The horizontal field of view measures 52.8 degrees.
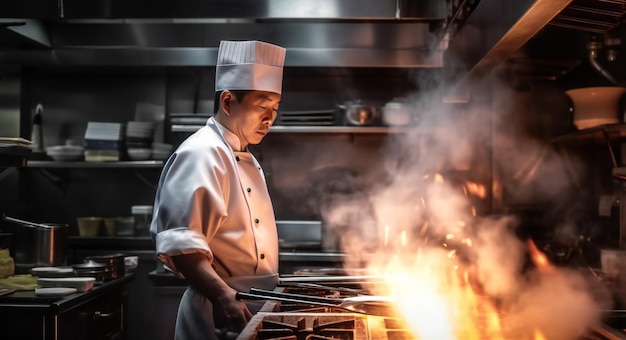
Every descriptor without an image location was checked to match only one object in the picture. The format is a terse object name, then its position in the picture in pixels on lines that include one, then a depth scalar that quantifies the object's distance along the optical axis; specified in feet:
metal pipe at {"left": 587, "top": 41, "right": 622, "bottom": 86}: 9.48
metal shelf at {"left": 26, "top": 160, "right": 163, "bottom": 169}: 15.33
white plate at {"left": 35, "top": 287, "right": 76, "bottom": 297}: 9.50
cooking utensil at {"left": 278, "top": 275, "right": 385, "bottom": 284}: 8.08
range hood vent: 5.99
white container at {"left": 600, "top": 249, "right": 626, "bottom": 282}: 8.39
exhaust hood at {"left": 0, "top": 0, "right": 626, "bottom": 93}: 6.98
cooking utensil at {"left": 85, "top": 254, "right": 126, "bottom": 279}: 11.60
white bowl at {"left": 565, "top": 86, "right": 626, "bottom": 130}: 10.10
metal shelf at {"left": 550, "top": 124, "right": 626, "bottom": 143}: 8.96
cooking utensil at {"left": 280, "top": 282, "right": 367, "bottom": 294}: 7.38
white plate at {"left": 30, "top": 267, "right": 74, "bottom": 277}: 10.61
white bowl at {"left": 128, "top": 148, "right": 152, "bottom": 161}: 15.57
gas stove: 5.20
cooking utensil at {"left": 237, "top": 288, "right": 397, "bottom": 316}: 6.29
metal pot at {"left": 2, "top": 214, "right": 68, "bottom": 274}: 11.62
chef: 6.44
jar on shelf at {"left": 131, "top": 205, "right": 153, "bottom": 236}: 15.65
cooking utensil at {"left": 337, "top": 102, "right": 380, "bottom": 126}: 14.98
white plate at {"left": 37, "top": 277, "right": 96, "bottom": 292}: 10.03
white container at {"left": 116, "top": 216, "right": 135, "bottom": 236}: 15.84
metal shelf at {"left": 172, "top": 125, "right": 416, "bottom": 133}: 14.89
